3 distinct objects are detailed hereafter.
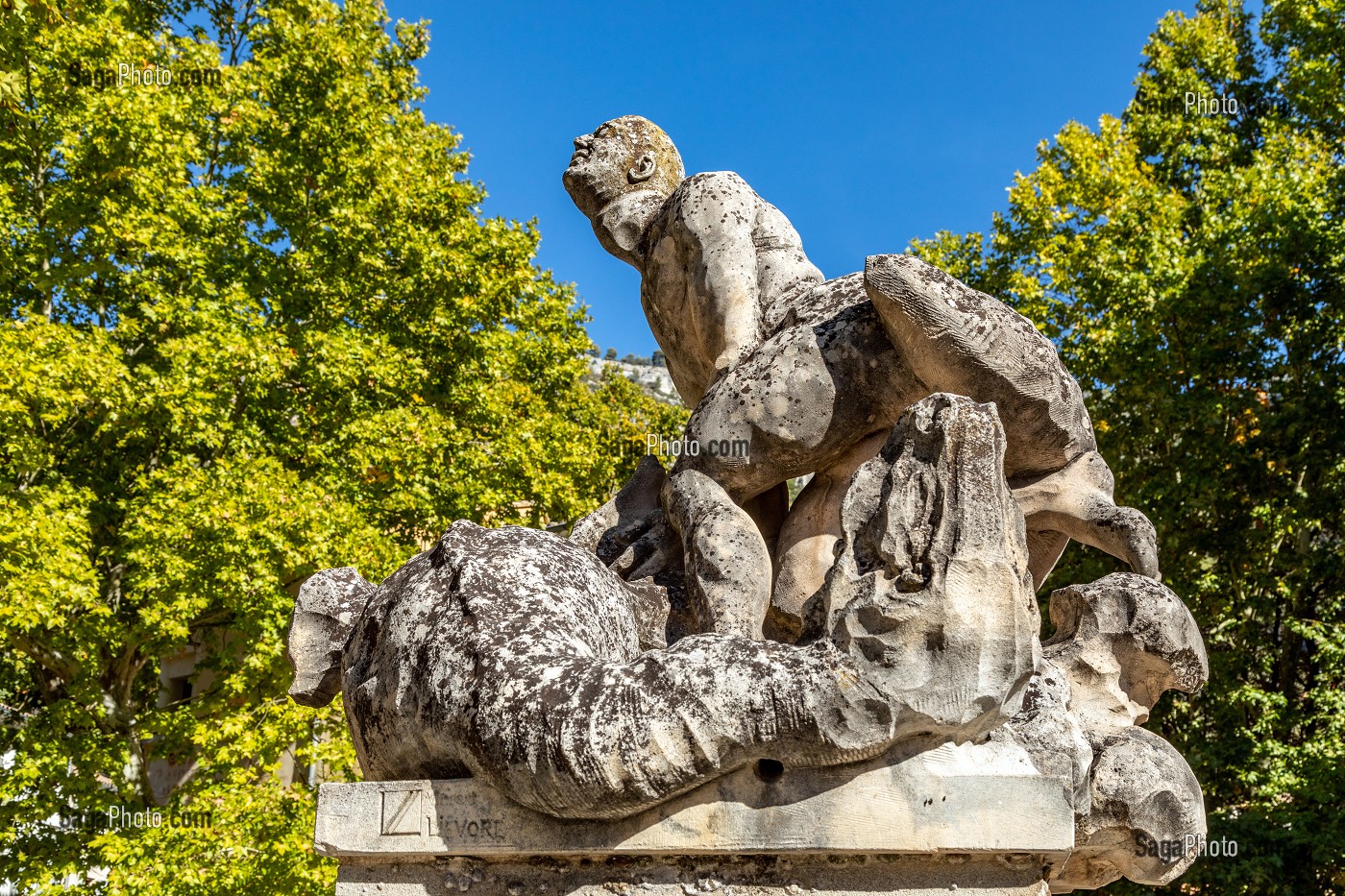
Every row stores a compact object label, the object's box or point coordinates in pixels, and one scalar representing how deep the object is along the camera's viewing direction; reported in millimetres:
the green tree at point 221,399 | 11141
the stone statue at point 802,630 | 2215
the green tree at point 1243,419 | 12414
